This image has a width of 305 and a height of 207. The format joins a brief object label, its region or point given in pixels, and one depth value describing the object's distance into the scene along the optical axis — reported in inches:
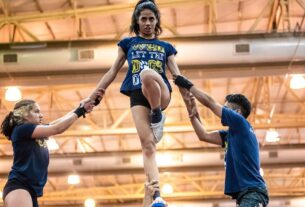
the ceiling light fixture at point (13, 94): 486.3
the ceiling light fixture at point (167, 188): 862.8
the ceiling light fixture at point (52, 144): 648.5
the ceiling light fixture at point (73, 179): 751.7
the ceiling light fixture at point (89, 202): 950.2
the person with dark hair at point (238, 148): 211.8
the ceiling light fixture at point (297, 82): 495.2
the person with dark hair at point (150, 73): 206.4
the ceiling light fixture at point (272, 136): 636.7
